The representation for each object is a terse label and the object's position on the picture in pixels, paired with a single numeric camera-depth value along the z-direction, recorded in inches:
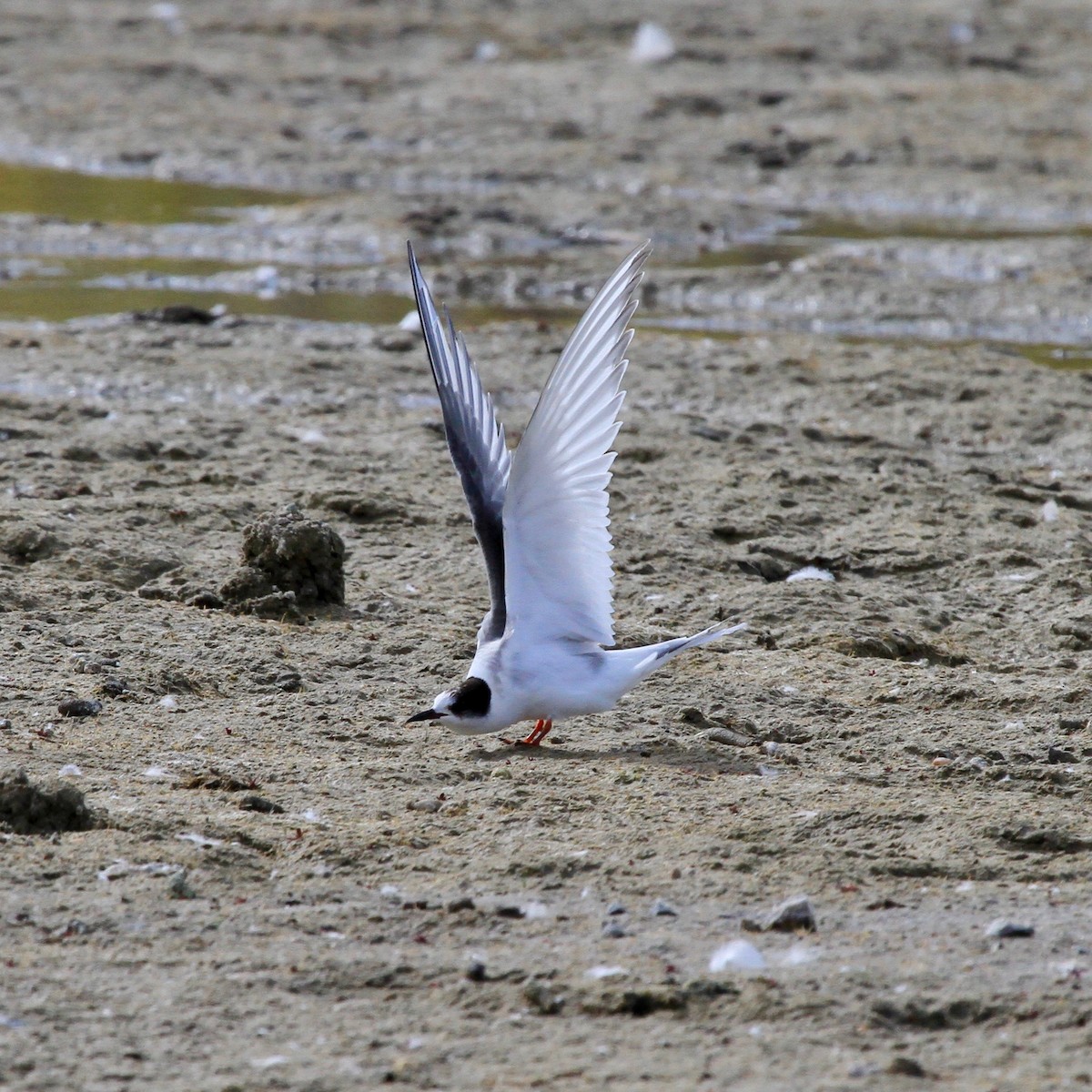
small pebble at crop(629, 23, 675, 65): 1403.8
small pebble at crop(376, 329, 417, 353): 735.1
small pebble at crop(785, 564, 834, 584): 484.4
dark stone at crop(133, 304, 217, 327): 762.2
